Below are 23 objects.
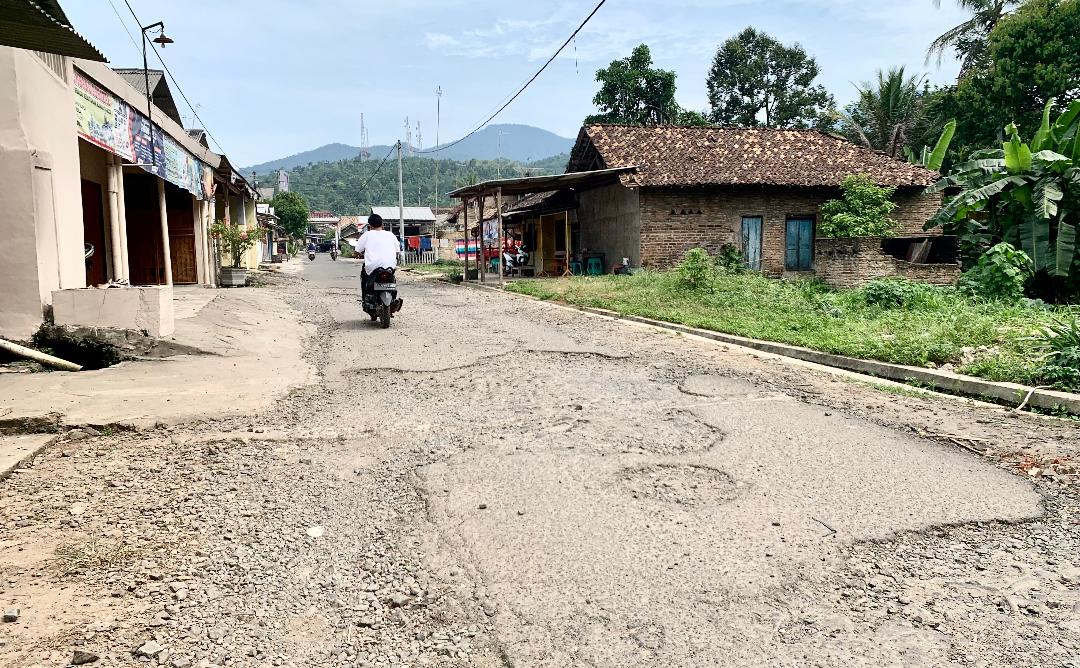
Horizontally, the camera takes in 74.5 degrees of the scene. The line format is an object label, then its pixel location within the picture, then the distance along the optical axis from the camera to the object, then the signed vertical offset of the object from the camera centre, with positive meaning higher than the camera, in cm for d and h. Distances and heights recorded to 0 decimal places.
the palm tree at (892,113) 3067 +653
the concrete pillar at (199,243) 1730 +60
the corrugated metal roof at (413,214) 6469 +478
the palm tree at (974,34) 2897 +963
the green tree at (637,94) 3722 +903
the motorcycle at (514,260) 2702 +18
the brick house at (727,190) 2027 +211
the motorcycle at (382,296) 977 -41
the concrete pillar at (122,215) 1100 +82
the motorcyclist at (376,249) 969 +23
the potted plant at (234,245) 1820 +61
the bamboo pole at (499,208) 1956 +160
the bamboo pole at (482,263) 2175 +5
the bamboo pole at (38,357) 627 -78
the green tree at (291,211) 7128 +561
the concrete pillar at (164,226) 1387 +84
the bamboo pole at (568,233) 2242 +102
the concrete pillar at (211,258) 1784 +24
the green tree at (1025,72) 2436 +668
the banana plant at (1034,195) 1162 +111
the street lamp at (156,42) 1151 +402
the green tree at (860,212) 1838 +132
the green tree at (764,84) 4300 +1094
